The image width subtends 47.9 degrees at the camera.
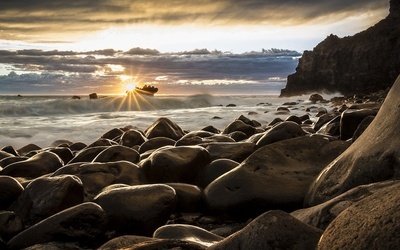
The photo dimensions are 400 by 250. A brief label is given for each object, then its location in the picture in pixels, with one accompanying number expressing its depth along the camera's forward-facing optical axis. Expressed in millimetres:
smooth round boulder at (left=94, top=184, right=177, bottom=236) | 3197
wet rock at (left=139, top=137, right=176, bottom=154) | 5906
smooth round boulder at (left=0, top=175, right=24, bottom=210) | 3658
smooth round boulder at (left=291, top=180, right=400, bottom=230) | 2242
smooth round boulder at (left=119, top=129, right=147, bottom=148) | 6992
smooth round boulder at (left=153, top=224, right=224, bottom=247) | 2545
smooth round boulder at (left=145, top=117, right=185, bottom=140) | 7395
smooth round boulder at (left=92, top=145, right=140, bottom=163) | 4948
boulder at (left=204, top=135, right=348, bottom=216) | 3334
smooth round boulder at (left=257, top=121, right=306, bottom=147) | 4781
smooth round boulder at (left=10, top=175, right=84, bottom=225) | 3355
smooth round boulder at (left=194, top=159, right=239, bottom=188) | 4062
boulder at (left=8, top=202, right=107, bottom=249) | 2861
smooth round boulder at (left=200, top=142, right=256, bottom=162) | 4656
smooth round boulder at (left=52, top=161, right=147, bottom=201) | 4035
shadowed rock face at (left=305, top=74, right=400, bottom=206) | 2602
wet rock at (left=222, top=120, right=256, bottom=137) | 7617
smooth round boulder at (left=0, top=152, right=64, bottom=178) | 4949
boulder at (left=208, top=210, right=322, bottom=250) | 1847
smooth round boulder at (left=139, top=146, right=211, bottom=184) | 4148
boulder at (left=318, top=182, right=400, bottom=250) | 1402
